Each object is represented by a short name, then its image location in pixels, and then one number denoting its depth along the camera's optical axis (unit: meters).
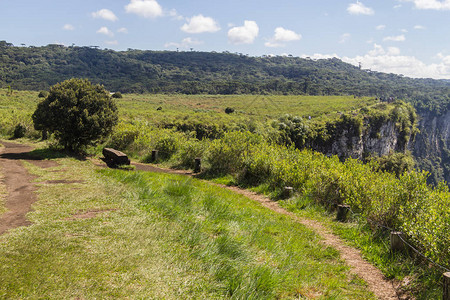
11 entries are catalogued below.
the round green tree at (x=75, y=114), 13.88
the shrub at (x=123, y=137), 17.88
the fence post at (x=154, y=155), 16.27
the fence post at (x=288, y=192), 10.73
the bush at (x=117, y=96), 73.06
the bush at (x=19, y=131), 21.12
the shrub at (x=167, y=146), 16.88
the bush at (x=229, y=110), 60.52
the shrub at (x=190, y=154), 15.76
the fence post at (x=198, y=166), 14.71
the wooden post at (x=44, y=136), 19.67
